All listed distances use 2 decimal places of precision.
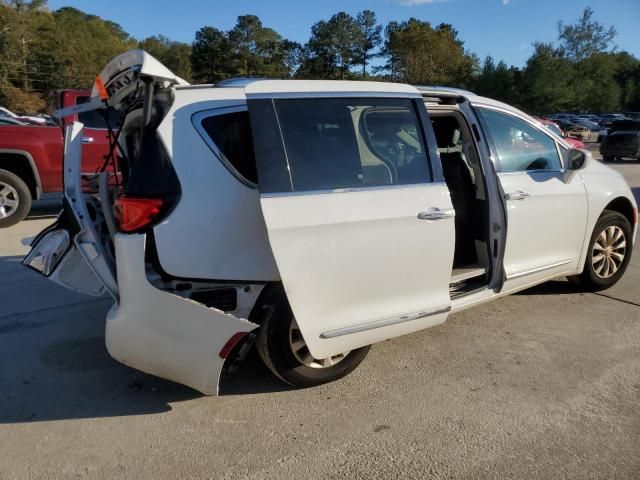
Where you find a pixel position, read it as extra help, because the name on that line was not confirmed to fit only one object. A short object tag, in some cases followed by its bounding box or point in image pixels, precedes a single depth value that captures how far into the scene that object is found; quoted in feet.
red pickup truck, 24.64
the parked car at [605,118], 166.40
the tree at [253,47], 242.17
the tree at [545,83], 192.05
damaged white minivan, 8.96
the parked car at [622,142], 65.51
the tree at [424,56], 195.21
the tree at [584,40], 277.23
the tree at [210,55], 244.01
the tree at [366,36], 240.12
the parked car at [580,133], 97.30
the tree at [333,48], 225.56
